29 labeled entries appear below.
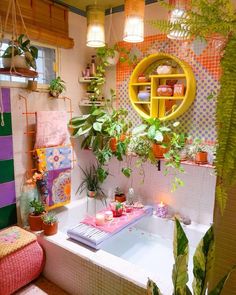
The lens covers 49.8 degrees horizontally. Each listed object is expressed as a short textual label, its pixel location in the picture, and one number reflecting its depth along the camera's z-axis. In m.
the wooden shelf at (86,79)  2.95
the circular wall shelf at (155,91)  2.41
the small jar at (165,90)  2.51
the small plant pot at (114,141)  2.72
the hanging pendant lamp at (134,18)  2.03
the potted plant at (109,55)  2.83
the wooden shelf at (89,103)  2.97
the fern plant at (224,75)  0.71
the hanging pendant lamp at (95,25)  2.33
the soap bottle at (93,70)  2.98
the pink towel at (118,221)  2.24
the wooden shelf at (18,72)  1.83
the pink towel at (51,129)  2.52
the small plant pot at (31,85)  2.39
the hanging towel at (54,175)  2.55
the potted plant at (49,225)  2.15
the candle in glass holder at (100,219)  2.30
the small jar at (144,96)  2.66
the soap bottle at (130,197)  2.80
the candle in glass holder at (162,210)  2.67
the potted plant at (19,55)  1.82
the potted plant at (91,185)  3.17
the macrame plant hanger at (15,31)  1.81
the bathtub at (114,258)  1.64
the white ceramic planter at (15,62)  1.81
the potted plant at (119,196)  2.90
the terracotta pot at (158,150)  2.52
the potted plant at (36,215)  2.24
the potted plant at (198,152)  2.39
